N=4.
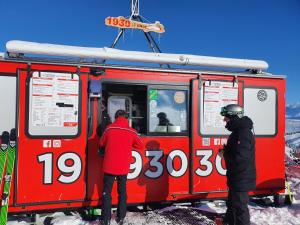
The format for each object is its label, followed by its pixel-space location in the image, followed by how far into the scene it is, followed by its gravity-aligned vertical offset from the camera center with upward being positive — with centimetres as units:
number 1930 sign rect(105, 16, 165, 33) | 623 +217
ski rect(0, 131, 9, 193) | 357 -48
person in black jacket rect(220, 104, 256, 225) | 347 -61
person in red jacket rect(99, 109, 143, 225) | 376 -62
